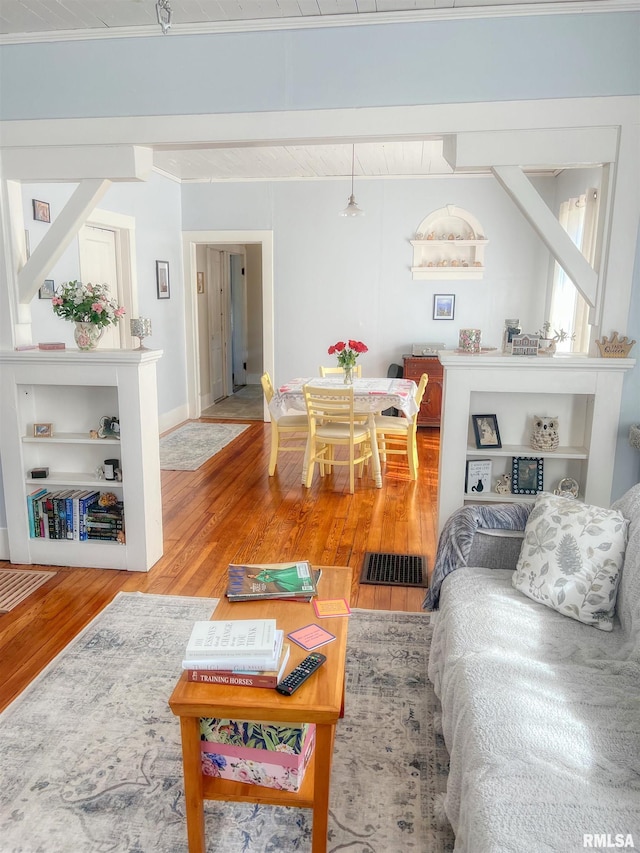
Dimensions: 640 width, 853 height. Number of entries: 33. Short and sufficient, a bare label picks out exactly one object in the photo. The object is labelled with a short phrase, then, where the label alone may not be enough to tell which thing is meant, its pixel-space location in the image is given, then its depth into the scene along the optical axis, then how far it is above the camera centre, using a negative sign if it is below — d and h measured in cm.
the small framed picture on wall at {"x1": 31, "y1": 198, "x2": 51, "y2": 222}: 436 +63
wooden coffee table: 157 -102
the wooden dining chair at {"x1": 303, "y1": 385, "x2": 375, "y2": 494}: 474 -93
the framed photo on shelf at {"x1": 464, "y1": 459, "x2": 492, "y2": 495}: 326 -87
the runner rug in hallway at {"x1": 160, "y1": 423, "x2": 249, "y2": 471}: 570 -139
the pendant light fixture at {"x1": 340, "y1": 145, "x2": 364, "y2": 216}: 585 +87
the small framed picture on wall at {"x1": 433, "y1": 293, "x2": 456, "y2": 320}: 707 +1
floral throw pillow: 217 -89
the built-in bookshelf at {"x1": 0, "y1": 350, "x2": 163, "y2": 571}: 337 -78
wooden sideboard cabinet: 686 -80
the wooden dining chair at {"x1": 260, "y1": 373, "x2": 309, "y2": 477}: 524 -99
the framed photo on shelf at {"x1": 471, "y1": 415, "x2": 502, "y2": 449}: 323 -63
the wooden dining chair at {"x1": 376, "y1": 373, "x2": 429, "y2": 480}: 520 -102
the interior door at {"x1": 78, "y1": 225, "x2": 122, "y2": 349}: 527 +34
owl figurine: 316 -63
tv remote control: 163 -97
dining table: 498 -74
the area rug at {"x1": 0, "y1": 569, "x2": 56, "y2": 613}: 319 -149
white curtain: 502 +22
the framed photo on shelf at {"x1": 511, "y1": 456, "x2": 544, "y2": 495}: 324 -85
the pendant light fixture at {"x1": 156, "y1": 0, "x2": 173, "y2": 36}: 226 +107
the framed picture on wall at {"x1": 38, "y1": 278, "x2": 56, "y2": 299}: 444 +9
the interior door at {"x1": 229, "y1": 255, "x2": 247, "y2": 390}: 1012 -32
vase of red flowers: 521 -40
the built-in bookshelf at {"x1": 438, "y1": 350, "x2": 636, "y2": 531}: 302 -52
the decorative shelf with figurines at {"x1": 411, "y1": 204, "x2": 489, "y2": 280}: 689 +65
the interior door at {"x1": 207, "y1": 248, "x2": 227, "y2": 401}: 846 -28
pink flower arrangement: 335 -2
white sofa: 135 -107
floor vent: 341 -146
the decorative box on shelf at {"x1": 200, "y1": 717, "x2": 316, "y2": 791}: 167 -118
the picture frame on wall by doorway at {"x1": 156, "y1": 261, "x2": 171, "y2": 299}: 662 +25
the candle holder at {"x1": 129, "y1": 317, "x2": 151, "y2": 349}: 350 -13
